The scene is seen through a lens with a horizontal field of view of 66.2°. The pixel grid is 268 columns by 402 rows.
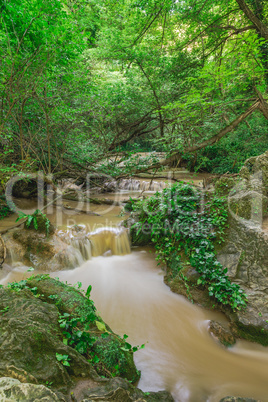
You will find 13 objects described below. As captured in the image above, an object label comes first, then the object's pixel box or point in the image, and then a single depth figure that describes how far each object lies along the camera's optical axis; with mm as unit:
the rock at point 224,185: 4828
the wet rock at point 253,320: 3373
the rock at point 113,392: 1518
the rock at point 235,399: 2070
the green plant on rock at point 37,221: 5465
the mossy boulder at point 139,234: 5739
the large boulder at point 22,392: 1105
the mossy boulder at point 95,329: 2191
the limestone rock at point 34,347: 1530
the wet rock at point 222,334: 3379
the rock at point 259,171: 4605
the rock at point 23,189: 8742
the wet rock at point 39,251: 5203
